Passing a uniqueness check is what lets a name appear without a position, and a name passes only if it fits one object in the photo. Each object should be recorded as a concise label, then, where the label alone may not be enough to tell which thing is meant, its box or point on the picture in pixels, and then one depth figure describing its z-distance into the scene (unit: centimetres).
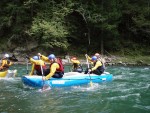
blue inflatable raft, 887
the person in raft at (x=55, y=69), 888
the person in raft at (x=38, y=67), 921
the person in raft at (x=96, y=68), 1018
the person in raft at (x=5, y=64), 1142
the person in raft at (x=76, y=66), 1134
